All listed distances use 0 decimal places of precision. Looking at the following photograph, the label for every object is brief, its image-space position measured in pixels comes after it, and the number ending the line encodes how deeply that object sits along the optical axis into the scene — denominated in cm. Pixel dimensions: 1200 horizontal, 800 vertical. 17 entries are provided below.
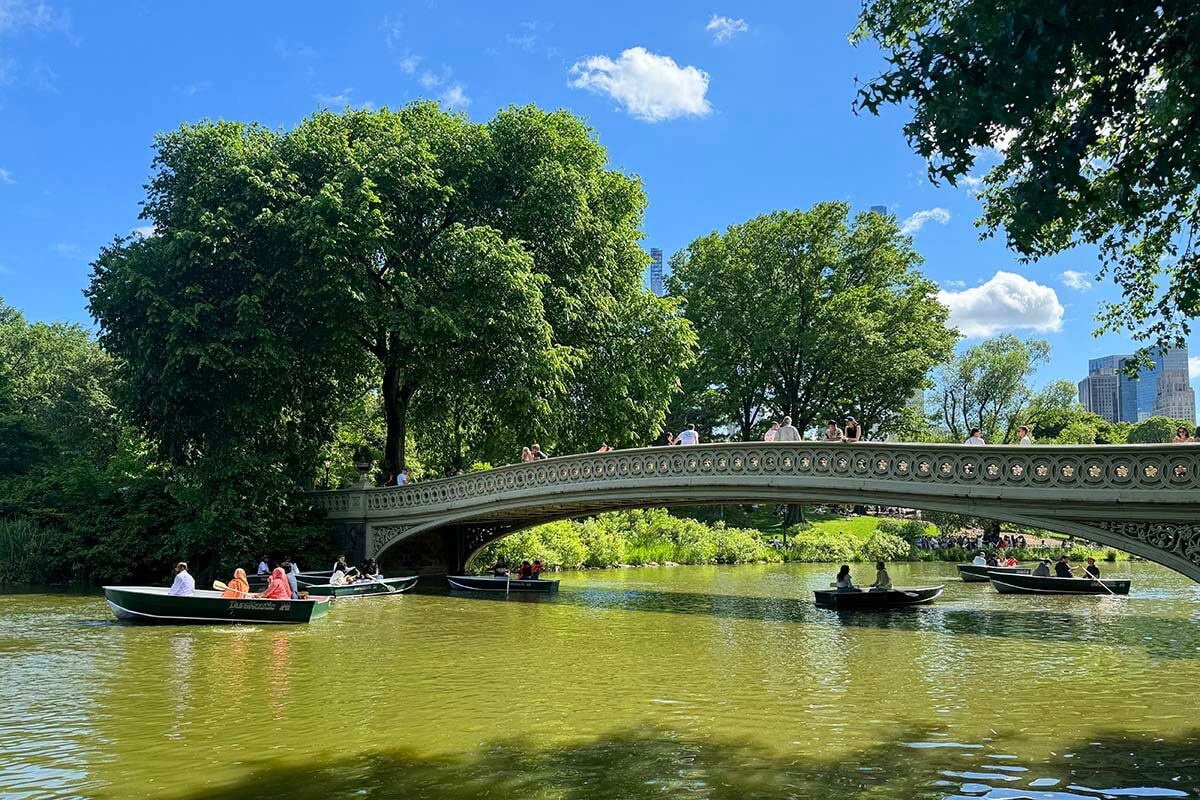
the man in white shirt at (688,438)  2262
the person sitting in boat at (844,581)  2075
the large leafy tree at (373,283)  2439
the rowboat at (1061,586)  2367
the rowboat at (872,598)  2031
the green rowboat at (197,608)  1791
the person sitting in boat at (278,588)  1889
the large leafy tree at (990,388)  5731
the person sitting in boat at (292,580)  2071
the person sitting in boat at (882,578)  2132
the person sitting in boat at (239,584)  1862
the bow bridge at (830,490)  1409
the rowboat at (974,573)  2862
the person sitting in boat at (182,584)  1805
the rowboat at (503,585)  2469
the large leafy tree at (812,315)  4353
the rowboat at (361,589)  2306
